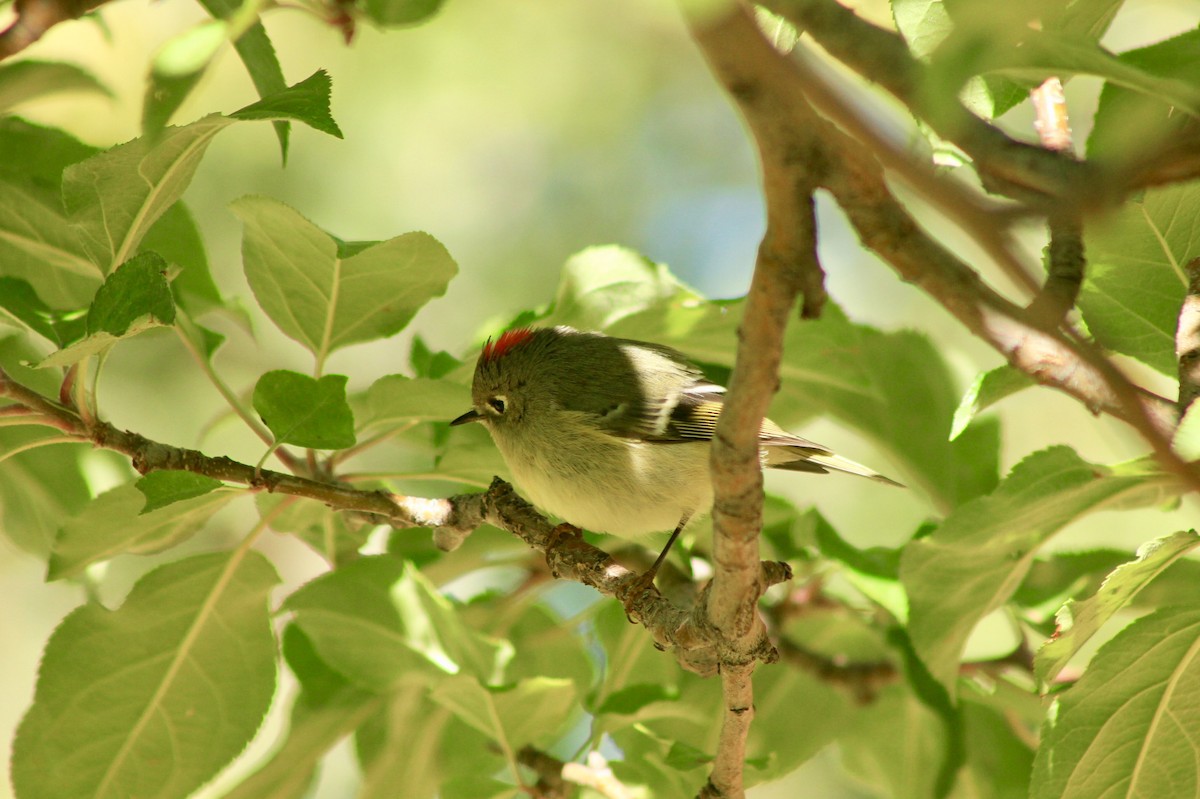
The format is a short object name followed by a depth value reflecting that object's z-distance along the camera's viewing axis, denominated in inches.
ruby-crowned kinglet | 133.0
